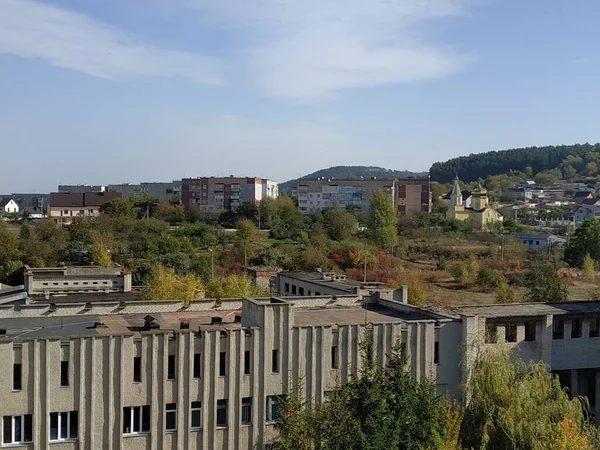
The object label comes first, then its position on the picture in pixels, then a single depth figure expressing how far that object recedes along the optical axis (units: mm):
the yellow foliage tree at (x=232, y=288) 46281
